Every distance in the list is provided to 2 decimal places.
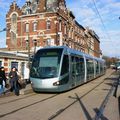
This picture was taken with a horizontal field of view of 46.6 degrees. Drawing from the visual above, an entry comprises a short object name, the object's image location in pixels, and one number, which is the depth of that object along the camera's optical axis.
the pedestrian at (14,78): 8.44
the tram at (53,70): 8.50
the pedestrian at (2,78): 8.05
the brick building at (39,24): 24.81
